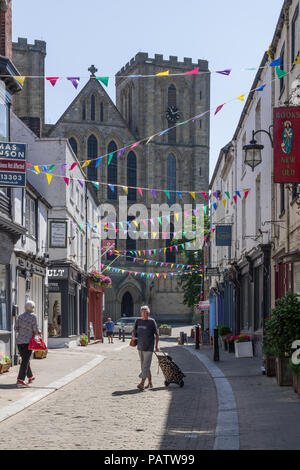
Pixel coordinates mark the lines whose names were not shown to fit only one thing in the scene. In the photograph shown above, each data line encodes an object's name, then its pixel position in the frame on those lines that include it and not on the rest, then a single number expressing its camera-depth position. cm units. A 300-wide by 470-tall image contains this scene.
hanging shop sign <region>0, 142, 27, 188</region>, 1631
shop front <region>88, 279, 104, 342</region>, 4453
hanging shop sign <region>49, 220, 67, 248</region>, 3212
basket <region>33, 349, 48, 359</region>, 2272
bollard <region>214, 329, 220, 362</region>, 2198
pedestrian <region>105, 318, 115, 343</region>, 4018
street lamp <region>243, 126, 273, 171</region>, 1811
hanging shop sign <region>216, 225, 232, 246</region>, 3120
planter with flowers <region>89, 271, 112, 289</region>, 4234
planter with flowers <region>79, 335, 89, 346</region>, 3553
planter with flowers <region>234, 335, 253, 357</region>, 2256
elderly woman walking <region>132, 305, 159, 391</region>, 1408
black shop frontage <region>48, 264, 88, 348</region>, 3319
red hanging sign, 1454
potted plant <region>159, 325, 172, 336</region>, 5551
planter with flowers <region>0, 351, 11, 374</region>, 1690
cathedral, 6831
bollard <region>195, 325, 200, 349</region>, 3169
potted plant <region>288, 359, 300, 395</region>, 1202
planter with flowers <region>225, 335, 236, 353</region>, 2586
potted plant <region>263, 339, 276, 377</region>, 1577
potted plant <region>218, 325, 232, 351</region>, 2978
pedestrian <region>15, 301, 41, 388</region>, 1458
